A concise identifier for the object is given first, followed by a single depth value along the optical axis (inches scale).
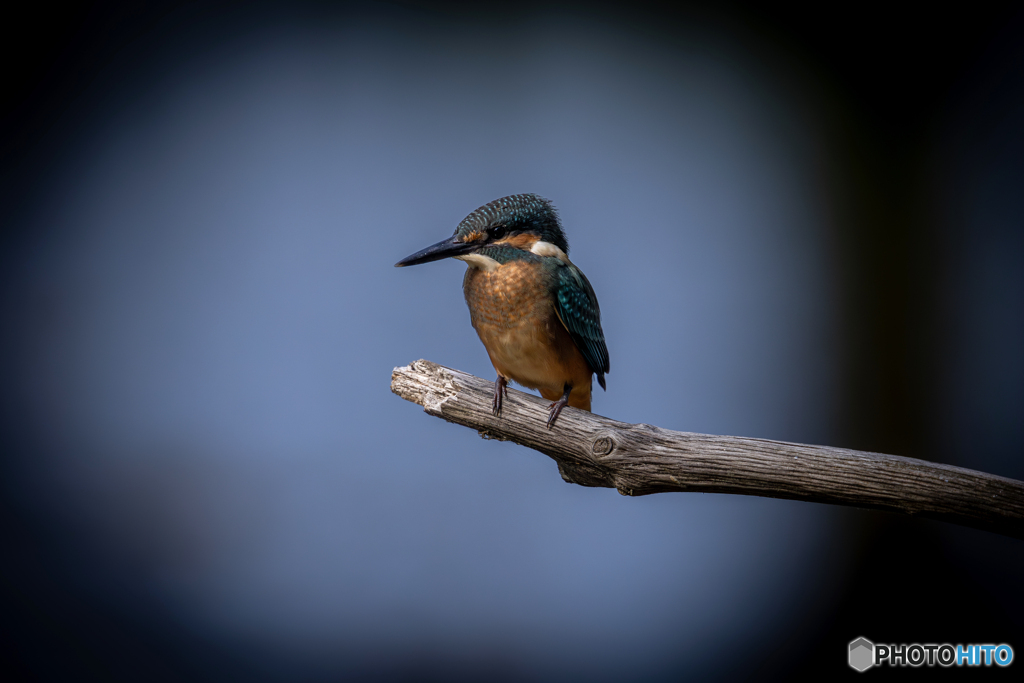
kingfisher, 203.5
